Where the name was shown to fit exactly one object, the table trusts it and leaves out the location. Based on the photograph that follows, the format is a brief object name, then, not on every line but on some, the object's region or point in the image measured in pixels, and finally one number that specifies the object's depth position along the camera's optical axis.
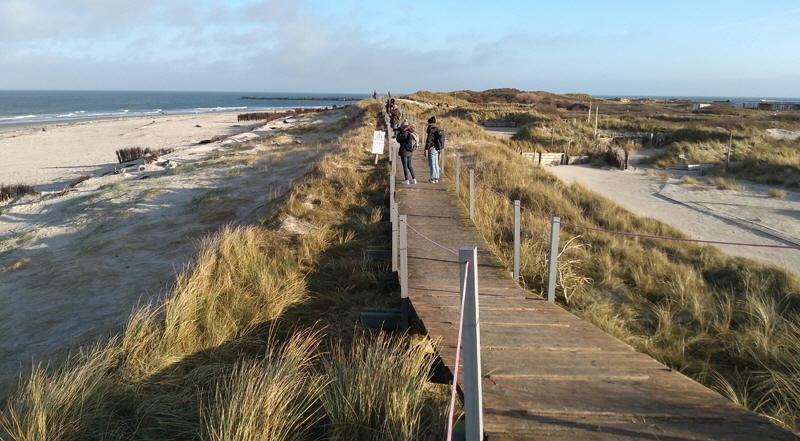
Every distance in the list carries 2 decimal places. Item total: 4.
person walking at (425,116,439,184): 11.37
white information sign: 14.59
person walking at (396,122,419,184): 11.40
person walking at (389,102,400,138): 20.44
